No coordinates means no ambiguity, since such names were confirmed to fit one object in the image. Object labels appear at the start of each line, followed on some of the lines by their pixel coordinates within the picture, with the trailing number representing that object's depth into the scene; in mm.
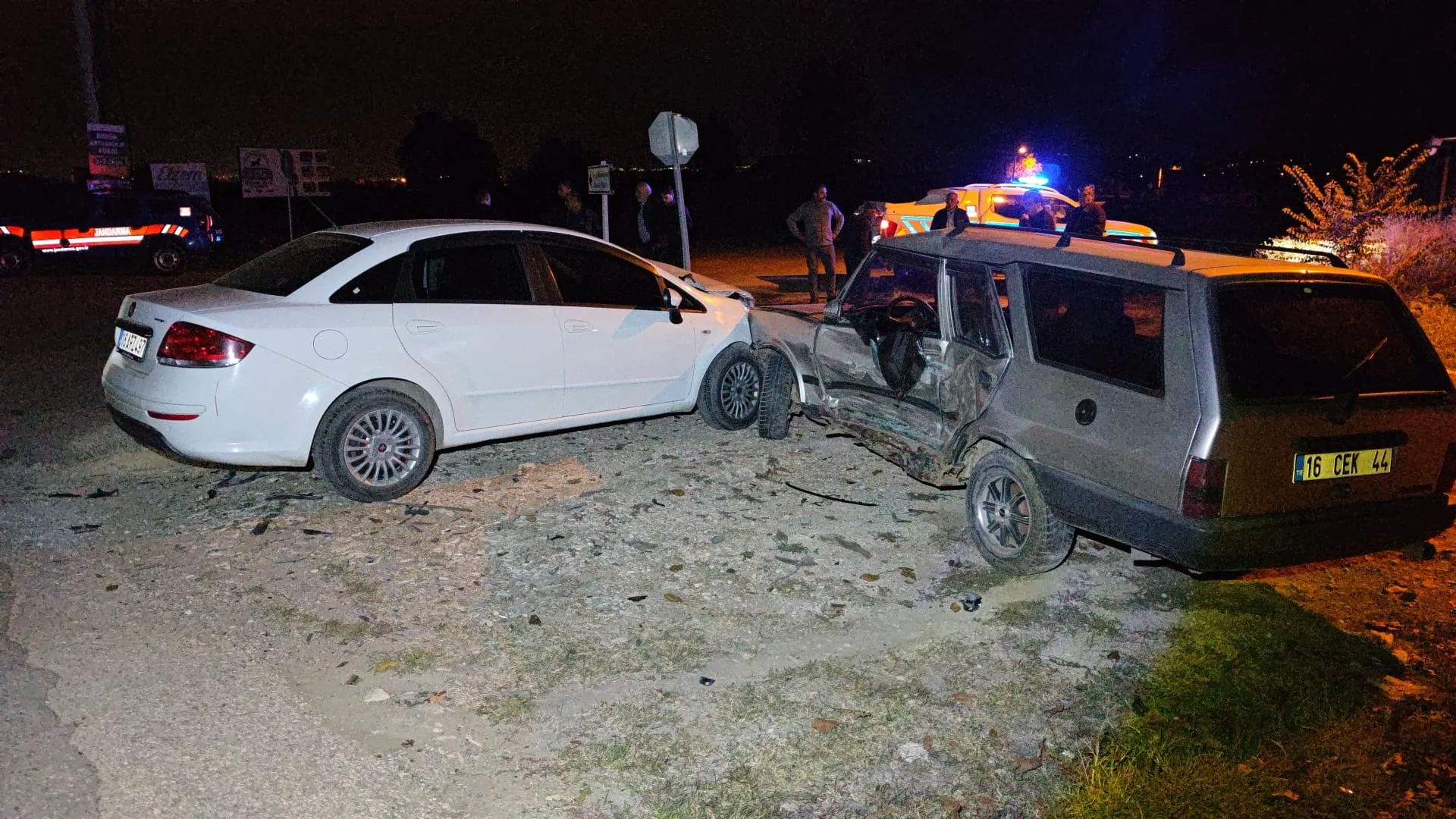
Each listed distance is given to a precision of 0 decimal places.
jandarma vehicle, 19062
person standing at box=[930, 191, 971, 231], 12830
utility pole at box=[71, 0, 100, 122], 17641
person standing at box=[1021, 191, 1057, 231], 14422
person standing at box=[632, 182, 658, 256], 12559
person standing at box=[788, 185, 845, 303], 13992
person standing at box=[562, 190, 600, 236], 13180
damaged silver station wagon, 4102
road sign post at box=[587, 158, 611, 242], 12602
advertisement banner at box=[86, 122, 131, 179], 19312
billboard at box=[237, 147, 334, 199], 19984
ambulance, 16156
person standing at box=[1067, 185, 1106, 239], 12516
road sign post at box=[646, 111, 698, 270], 12008
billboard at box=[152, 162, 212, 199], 25594
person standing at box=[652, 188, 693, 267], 12547
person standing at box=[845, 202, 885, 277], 13852
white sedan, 5543
